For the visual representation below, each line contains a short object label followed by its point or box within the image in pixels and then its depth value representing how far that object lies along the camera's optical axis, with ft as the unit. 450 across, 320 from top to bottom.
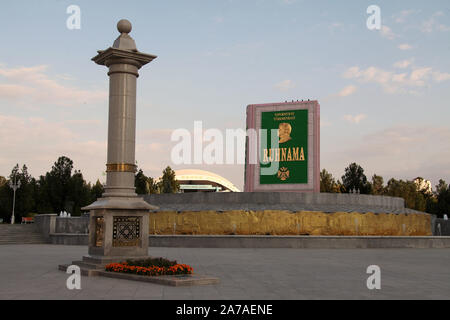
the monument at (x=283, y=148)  122.21
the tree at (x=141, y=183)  230.27
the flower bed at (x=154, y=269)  39.68
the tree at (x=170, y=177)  255.70
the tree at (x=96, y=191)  251.11
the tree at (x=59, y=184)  209.56
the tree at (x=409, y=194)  257.75
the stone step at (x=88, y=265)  45.83
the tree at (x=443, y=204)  224.74
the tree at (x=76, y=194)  208.85
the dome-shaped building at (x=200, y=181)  370.12
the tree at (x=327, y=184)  237.61
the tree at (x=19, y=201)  195.62
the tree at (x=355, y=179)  243.40
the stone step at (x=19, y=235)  103.35
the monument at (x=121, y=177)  48.44
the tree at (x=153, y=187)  246.90
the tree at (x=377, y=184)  285.10
